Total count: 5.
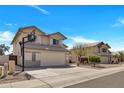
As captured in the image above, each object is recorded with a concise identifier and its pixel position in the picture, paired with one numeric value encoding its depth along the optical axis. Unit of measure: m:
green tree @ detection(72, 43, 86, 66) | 22.88
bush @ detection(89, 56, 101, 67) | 17.52
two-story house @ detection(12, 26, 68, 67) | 13.79
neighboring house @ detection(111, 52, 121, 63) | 28.02
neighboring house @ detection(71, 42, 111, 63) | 25.34
